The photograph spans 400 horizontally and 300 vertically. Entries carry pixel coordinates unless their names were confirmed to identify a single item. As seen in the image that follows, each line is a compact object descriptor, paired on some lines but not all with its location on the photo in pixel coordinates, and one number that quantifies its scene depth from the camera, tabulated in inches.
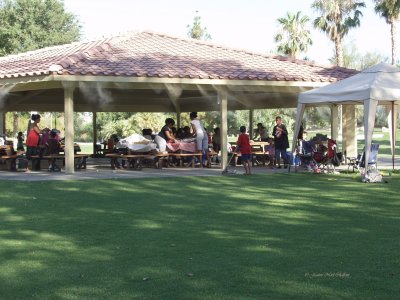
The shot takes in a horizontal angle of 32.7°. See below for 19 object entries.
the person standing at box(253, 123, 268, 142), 867.4
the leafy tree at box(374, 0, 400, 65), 1593.3
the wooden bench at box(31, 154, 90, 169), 698.8
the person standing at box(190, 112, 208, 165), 749.9
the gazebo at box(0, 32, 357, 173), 658.8
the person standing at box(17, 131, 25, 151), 930.2
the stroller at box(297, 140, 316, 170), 670.5
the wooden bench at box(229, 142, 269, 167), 778.1
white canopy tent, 576.1
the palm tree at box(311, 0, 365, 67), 1758.1
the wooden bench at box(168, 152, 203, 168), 751.1
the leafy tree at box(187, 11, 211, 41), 2346.2
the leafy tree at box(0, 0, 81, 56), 1947.6
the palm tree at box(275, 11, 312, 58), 1973.4
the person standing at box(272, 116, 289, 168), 721.0
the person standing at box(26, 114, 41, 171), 710.5
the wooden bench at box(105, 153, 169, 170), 717.3
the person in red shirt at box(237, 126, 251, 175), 622.8
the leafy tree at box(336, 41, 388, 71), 2923.2
